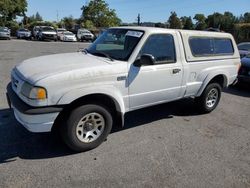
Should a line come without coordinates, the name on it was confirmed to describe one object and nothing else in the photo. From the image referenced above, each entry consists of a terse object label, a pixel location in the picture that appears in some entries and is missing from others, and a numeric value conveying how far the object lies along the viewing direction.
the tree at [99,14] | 44.51
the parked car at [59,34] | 27.06
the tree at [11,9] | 35.07
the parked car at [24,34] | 27.08
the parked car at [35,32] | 26.54
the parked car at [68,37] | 26.23
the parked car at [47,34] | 24.63
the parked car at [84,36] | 27.93
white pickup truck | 2.67
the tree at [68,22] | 51.42
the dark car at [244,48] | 8.62
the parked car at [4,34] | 23.10
